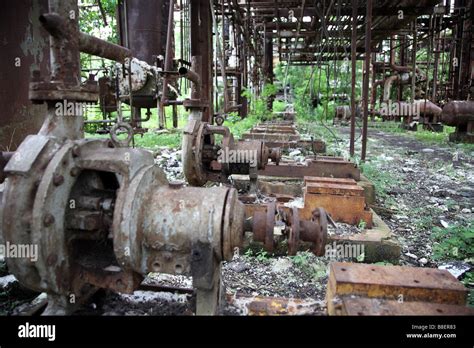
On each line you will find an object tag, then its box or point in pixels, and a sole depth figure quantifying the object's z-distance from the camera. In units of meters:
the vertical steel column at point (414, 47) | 10.76
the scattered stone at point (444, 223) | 3.74
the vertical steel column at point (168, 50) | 4.63
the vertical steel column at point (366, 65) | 5.28
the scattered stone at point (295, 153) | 5.46
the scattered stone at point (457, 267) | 2.73
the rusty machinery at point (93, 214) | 1.30
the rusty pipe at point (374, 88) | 16.62
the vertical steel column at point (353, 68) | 5.32
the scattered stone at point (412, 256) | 3.04
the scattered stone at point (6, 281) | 2.02
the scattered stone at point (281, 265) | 2.73
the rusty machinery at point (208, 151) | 3.30
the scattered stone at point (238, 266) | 2.72
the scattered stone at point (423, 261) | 2.96
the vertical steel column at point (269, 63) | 13.51
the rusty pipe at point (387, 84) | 16.47
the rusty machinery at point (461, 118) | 8.89
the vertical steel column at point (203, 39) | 4.49
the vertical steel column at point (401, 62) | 16.56
